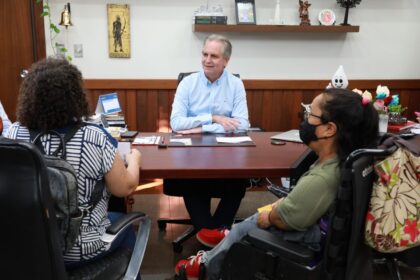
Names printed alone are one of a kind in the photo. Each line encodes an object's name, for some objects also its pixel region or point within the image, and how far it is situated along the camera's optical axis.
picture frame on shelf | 3.52
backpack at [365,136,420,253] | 1.15
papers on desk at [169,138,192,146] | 2.04
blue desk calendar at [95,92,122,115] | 2.38
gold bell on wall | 3.32
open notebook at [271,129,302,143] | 2.16
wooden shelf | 3.44
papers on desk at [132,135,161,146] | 2.04
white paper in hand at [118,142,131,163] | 1.71
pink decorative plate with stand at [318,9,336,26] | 3.61
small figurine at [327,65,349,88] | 2.46
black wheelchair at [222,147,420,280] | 1.12
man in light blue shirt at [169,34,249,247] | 2.25
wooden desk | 1.63
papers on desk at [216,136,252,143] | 2.11
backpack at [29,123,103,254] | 1.14
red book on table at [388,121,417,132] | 2.46
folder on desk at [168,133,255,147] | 2.03
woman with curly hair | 1.25
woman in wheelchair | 1.27
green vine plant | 3.35
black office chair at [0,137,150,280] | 0.95
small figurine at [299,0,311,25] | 3.56
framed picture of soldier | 3.47
